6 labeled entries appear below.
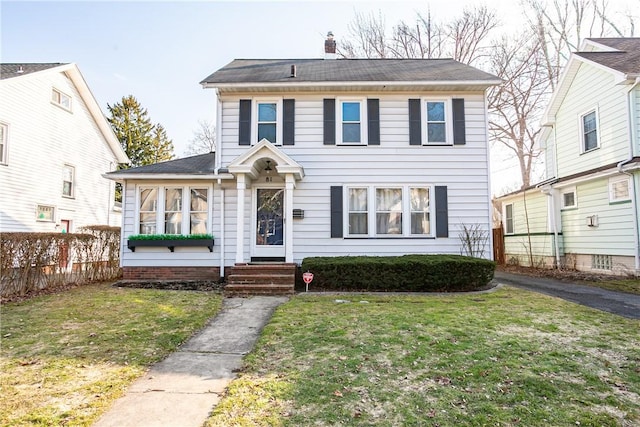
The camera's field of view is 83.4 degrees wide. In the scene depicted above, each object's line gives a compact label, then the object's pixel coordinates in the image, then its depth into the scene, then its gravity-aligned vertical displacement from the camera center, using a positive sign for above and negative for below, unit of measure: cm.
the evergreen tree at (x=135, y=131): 2747 +808
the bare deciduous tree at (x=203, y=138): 3001 +834
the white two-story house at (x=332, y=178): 1027 +164
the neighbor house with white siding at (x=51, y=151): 1259 +345
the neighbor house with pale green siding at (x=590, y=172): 1013 +194
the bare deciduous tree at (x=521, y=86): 2056 +863
